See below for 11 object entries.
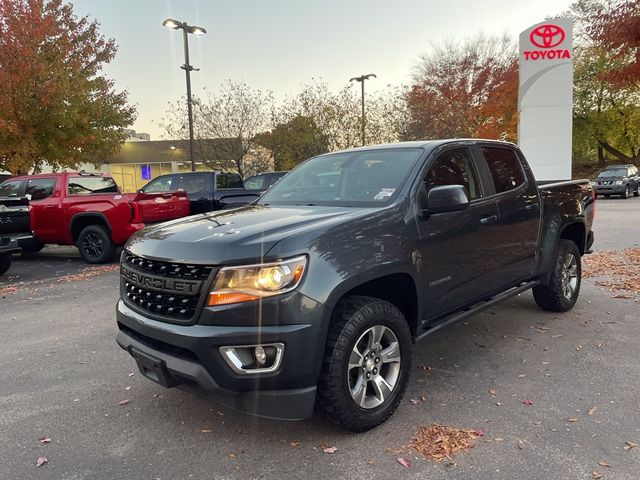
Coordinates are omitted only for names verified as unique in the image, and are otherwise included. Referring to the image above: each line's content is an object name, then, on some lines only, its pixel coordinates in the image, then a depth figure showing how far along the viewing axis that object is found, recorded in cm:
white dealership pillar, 1148
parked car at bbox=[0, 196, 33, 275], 811
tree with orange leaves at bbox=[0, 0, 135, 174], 1320
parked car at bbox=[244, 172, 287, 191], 1430
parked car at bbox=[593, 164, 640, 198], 2236
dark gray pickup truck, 254
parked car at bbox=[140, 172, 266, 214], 1168
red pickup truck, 949
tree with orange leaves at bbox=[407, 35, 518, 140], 2592
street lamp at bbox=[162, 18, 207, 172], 1511
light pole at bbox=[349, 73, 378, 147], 2372
